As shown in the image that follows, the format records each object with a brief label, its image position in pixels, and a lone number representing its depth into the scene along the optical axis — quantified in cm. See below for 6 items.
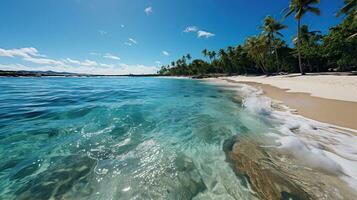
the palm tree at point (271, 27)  3641
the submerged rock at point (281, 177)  277
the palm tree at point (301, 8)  2675
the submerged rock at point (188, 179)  298
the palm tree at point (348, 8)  2264
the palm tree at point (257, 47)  4060
